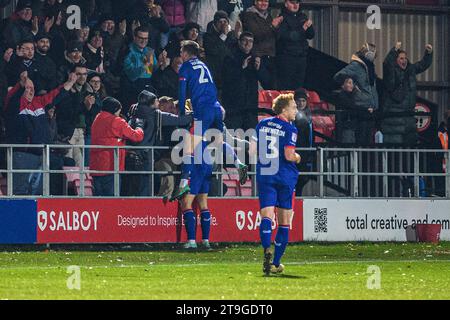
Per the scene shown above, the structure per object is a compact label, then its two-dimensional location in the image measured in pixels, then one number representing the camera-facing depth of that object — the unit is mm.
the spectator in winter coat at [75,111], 23781
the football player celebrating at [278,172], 16938
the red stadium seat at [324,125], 27688
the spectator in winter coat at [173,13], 26828
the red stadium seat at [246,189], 25469
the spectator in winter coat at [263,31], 26312
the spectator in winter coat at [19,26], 23734
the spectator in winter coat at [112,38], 24875
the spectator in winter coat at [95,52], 24688
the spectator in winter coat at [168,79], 25047
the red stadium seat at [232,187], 25344
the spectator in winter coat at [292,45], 26688
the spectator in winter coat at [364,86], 26344
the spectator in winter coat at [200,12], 26891
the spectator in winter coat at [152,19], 25297
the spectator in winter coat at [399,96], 27016
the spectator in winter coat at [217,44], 25547
